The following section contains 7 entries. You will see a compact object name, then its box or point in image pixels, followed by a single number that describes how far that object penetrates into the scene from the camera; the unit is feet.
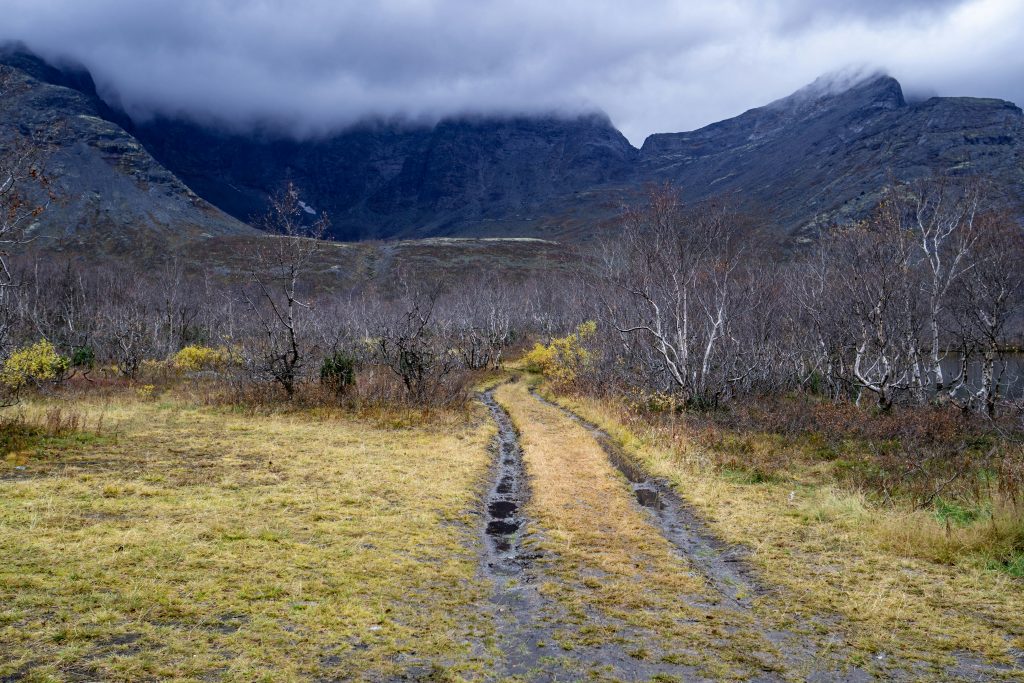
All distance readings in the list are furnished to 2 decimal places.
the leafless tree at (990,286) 62.49
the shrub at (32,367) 62.03
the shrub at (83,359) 98.94
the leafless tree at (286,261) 76.38
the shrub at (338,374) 78.69
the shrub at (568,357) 108.37
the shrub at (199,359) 109.70
